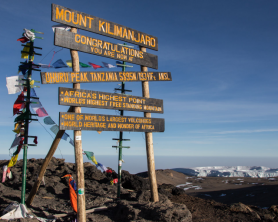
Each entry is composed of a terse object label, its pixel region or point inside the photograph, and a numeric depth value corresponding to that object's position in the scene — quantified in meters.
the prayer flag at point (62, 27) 7.08
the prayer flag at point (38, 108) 8.83
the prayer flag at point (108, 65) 9.19
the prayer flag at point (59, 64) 7.87
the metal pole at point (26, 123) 8.27
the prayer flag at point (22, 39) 8.88
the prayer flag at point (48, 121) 8.93
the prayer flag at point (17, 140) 8.68
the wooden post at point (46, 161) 8.24
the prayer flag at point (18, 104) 8.70
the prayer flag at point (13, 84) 8.45
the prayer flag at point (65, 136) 8.62
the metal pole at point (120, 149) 10.52
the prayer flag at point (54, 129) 8.88
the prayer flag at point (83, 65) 8.22
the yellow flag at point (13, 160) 9.09
